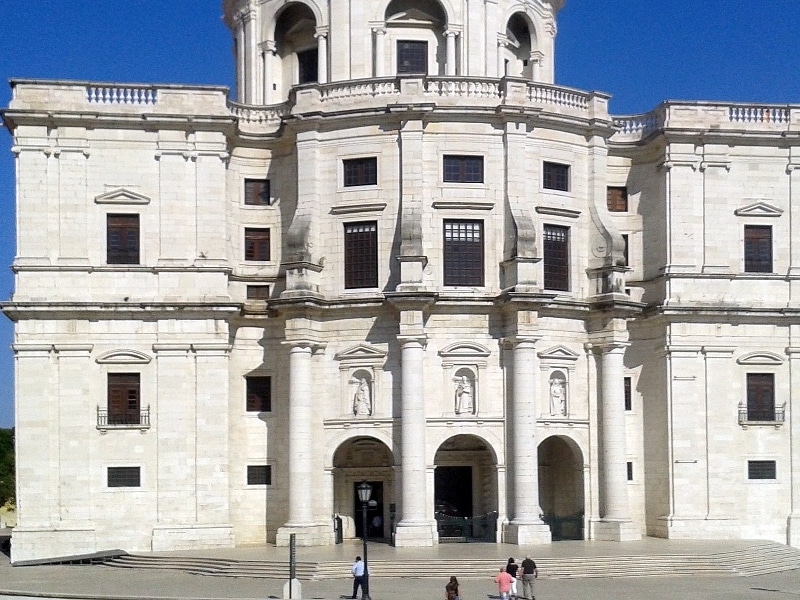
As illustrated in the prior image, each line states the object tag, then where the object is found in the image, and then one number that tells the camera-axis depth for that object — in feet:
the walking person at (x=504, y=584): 109.70
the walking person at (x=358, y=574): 113.29
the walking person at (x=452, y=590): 105.50
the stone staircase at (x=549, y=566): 131.23
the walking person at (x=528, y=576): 115.75
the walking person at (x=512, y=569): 112.68
